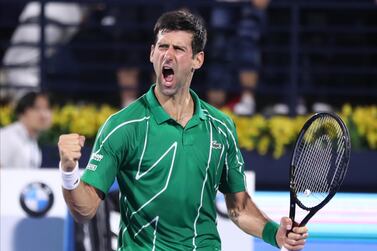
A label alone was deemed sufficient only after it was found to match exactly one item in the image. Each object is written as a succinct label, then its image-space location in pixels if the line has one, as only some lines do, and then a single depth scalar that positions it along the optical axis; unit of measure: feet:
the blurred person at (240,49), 60.49
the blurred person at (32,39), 61.67
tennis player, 30.35
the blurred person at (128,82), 61.57
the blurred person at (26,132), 52.85
